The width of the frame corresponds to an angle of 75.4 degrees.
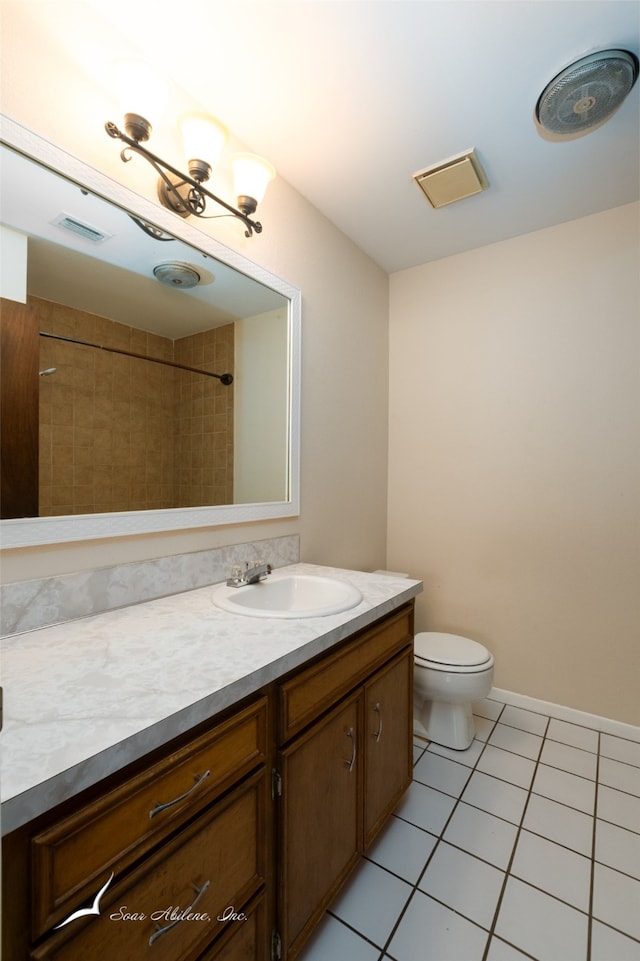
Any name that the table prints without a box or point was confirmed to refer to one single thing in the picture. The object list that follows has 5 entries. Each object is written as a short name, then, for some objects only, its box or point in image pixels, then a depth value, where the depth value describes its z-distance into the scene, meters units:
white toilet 1.77
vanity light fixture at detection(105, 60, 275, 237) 1.06
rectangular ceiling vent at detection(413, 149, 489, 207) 1.65
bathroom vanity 0.54
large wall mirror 0.99
